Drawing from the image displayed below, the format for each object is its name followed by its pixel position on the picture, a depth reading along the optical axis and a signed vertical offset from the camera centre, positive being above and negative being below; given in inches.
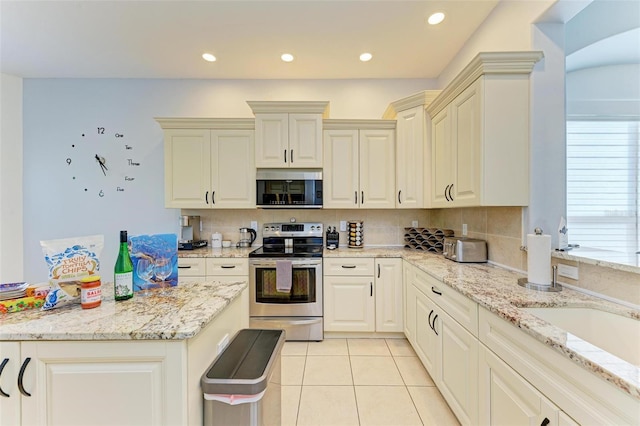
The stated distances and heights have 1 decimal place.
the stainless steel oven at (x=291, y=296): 104.7 -34.5
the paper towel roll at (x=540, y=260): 57.4 -10.9
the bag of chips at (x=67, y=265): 42.9 -9.3
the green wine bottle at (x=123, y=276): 46.6 -11.7
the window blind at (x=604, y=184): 94.1 +9.7
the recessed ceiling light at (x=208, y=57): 108.7 +65.4
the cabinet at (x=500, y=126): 68.1 +22.8
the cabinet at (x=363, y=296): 106.3 -34.8
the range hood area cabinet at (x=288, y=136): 112.8 +32.7
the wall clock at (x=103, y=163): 128.3 +23.8
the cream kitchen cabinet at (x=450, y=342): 55.5 -33.7
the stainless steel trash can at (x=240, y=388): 36.7 -25.3
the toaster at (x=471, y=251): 85.0 -13.2
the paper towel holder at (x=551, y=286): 56.1 -16.6
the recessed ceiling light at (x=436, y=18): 85.9 +64.8
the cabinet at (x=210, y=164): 116.3 +21.1
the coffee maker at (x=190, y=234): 118.1 -11.1
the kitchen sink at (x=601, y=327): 42.8 -21.0
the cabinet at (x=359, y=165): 116.4 +20.6
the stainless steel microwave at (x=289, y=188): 116.3 +10.3
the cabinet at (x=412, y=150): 106.3 +25.9
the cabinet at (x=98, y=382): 34.6 -22.9
